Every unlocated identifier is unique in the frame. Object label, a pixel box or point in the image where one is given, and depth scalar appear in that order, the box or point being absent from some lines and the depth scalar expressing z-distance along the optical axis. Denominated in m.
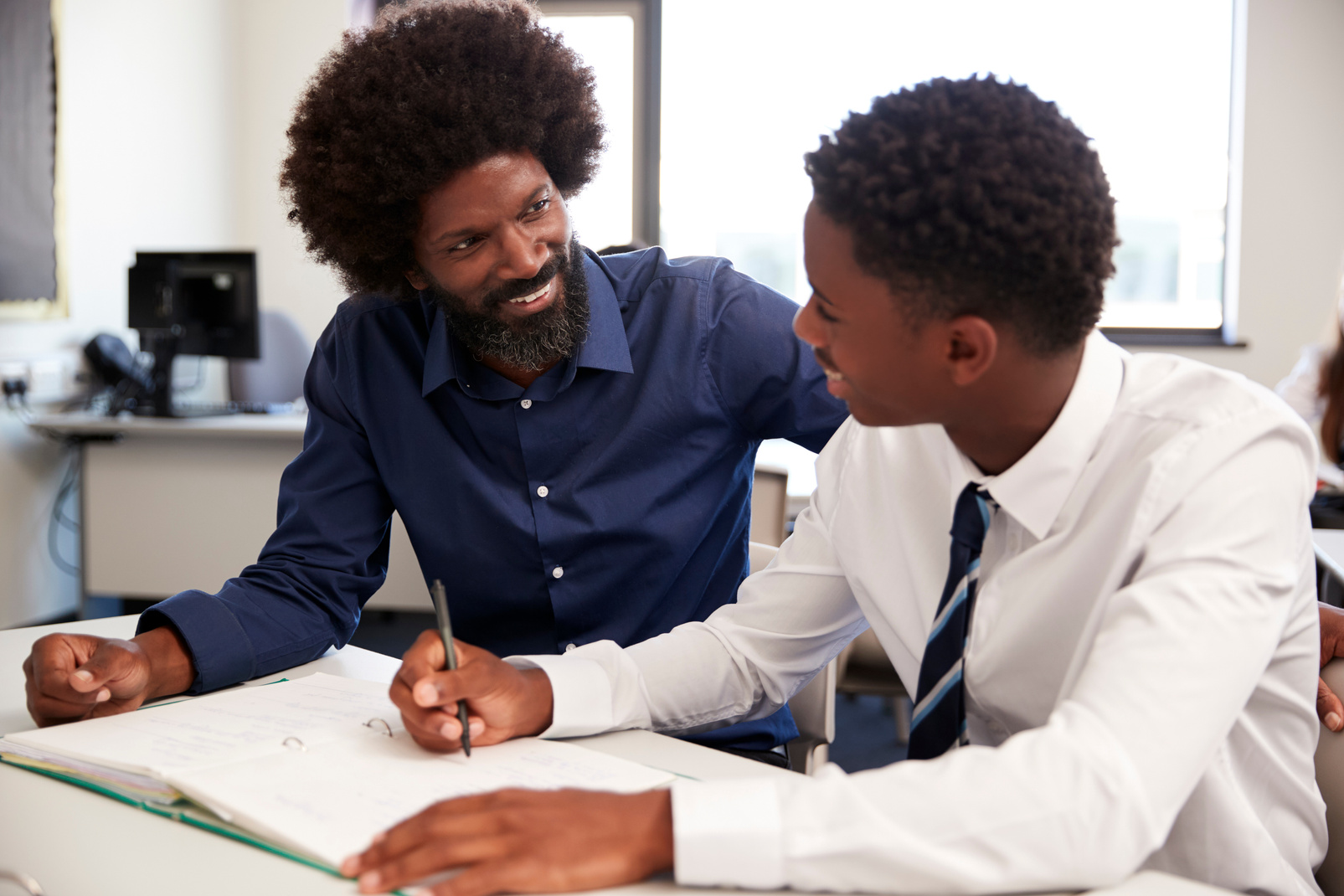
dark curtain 3.69
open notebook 0.77
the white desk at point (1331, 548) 1.83
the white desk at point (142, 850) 0.71
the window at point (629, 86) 5.10
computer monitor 3.71
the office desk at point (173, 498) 3.52
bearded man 1.36
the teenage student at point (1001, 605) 0.67
